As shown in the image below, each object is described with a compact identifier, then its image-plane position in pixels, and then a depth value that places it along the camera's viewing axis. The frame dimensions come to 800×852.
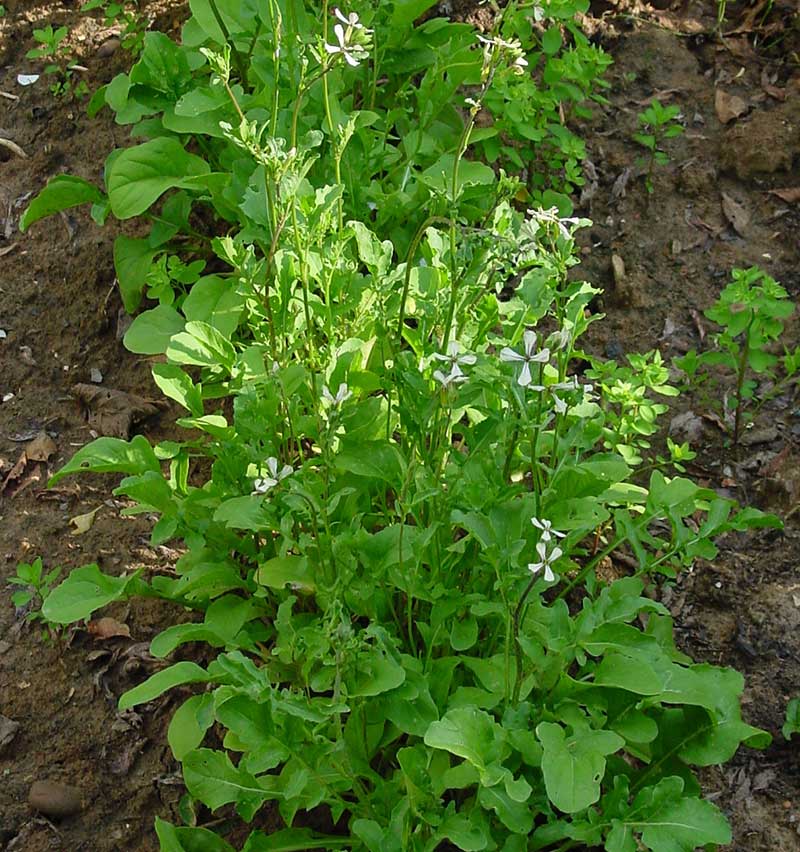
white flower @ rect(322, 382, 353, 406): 2.15
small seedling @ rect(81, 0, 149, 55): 4.45
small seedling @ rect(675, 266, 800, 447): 3.20
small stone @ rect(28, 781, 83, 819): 2.78
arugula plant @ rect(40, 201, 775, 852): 2.22
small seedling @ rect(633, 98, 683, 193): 4.11
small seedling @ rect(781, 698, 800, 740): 2.76
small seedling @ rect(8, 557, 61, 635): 3.02
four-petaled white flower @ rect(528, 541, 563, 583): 1.93
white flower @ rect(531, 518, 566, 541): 1.95
